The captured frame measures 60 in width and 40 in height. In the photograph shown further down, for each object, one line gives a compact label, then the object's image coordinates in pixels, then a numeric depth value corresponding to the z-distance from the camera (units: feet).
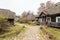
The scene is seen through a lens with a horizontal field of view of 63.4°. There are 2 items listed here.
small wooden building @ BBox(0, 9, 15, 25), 47.64
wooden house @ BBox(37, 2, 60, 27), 40.59
